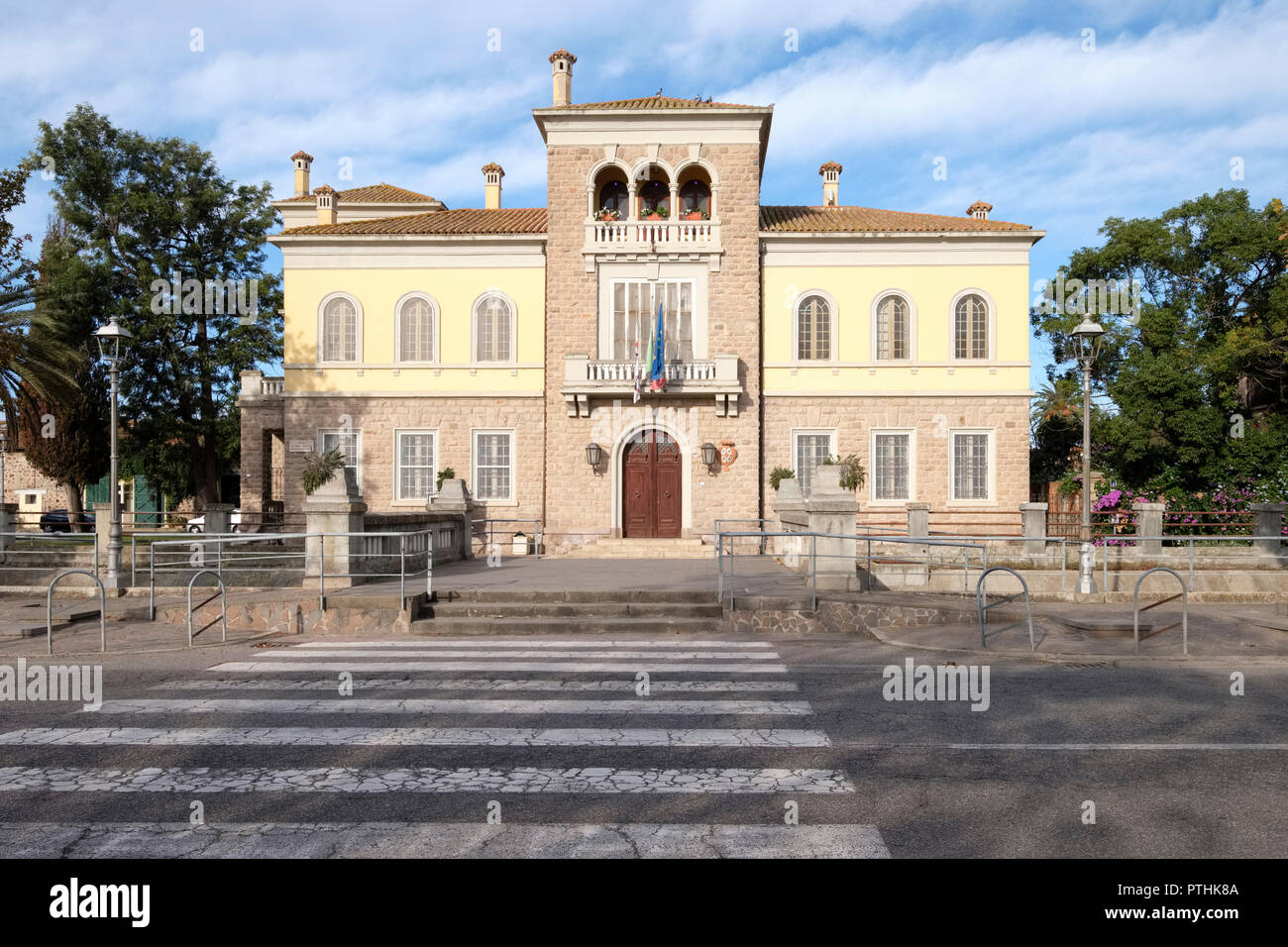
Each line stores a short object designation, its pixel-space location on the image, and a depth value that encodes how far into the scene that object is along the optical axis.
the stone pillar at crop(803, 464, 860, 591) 14.73
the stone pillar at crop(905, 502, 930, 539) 22.92
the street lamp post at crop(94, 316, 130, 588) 17.08
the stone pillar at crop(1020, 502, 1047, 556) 22.88
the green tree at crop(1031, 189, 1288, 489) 29.36
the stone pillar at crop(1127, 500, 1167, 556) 22.33
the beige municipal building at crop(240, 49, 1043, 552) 27.75
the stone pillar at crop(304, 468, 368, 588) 15.03
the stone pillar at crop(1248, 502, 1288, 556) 21.45
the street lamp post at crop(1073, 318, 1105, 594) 16.53
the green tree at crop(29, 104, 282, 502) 36.81
